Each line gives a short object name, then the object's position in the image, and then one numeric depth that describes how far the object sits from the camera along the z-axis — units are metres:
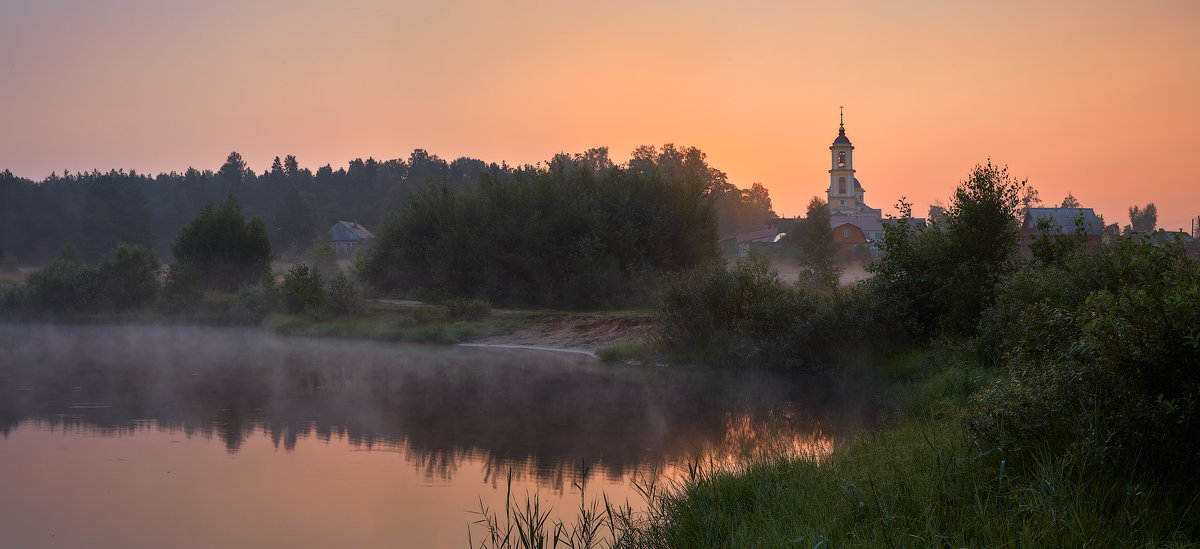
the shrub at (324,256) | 68.25
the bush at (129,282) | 47.94
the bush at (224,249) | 49.25
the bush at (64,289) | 48.59
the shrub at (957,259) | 19.33
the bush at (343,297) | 40.19
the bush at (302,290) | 41.22
